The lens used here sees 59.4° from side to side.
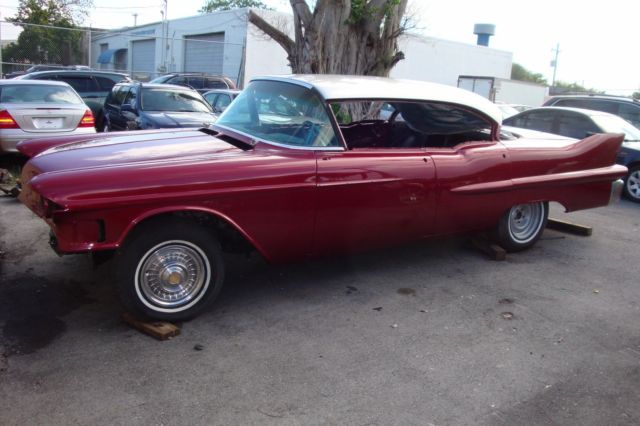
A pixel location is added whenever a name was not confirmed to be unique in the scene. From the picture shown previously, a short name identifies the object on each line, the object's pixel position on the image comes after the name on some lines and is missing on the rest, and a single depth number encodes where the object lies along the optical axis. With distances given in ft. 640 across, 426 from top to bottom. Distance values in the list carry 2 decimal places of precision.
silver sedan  26.99
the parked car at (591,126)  30.89
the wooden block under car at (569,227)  21.56
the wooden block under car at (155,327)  11.73
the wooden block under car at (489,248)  17.83
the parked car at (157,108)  29.71
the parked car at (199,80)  57.47
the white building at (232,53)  82.99
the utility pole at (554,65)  197.06
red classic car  11.68
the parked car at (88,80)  42.47
